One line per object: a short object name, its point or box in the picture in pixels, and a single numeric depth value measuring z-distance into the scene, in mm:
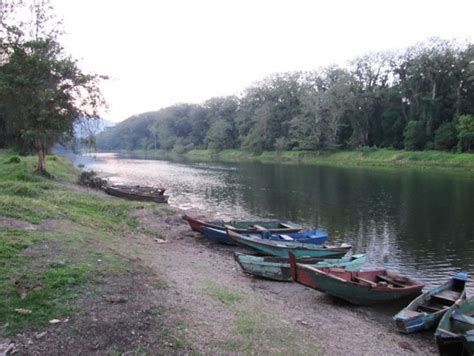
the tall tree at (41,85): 23562
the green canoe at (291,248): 15570
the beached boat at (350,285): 11891
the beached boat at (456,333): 8858
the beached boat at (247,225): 18675
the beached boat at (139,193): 30453
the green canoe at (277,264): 13727
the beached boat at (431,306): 10328
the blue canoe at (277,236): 17453
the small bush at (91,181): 35269
